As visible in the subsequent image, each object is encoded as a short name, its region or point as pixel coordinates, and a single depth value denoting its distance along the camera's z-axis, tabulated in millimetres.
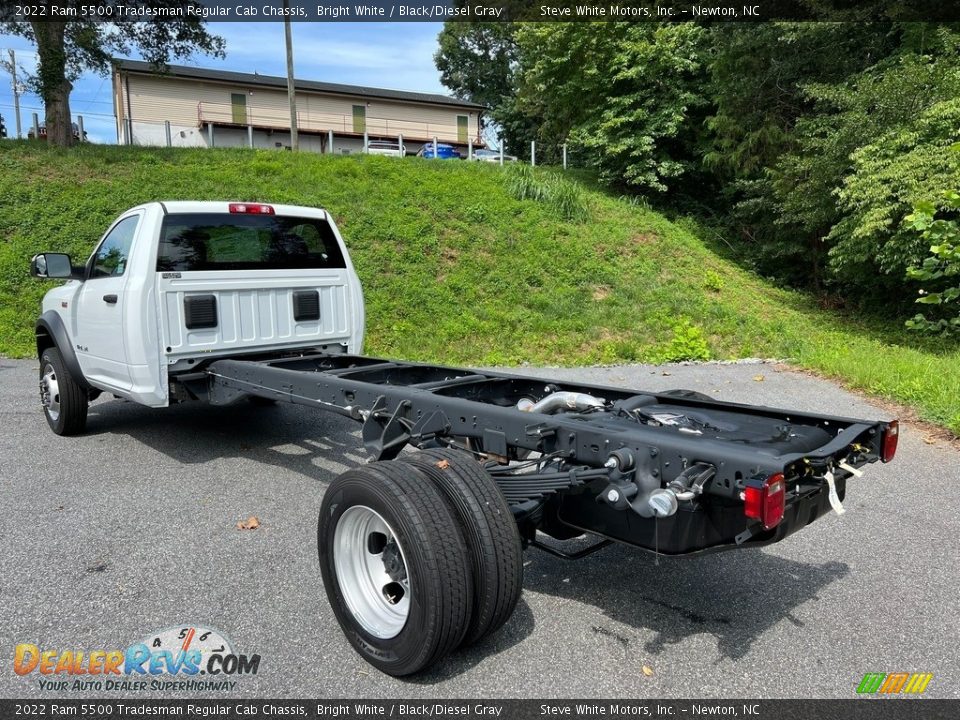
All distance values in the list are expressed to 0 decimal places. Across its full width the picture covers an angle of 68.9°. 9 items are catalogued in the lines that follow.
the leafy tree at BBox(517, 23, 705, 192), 19906
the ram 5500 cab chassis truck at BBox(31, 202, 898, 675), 2609
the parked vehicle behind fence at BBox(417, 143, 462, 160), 30756
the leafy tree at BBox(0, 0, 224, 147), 17781
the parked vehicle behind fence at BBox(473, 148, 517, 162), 30247
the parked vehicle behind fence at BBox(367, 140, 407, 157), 34178
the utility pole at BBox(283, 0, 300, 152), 23891
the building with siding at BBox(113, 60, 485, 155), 34812
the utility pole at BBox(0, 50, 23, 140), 19378
